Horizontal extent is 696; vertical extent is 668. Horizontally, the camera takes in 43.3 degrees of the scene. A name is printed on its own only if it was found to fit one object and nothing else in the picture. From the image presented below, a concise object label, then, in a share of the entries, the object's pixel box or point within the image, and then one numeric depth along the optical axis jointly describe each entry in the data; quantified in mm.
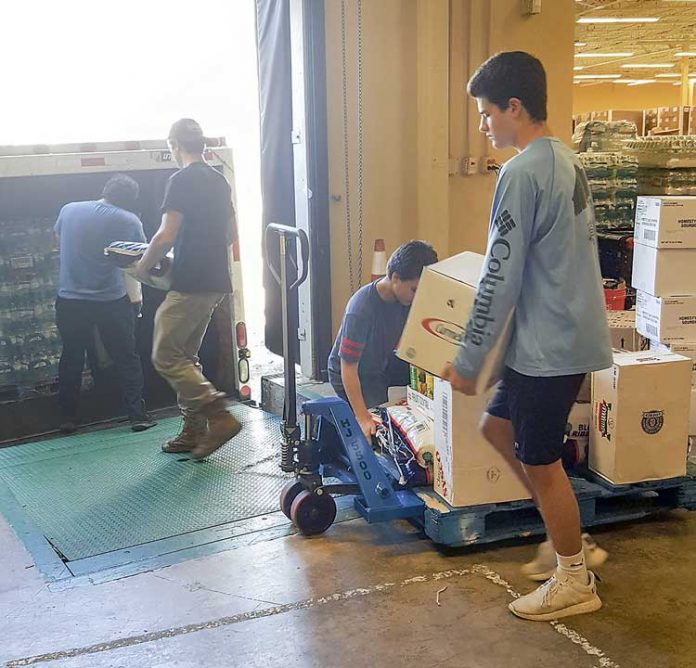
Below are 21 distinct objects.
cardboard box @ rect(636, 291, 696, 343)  4309
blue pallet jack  3340
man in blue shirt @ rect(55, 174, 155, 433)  5098
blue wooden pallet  3217
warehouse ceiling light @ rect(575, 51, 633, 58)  17898
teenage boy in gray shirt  2543
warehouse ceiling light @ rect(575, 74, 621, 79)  21056
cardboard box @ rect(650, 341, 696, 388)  4352
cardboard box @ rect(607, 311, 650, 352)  4750
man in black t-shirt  4246
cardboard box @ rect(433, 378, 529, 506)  3162
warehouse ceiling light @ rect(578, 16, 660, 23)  13527
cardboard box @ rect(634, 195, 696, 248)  4180
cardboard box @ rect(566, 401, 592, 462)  3543
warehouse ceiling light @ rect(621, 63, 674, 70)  19716
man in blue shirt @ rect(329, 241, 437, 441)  3441
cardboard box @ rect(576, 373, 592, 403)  3594
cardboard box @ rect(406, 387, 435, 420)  3477
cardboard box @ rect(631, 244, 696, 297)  4273
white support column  5070
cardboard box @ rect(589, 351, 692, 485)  3326
